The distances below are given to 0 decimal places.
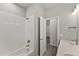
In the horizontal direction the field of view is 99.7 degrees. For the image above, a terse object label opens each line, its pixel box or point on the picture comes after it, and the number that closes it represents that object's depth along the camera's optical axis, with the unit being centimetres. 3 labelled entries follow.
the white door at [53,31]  207
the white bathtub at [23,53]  191
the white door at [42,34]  207
